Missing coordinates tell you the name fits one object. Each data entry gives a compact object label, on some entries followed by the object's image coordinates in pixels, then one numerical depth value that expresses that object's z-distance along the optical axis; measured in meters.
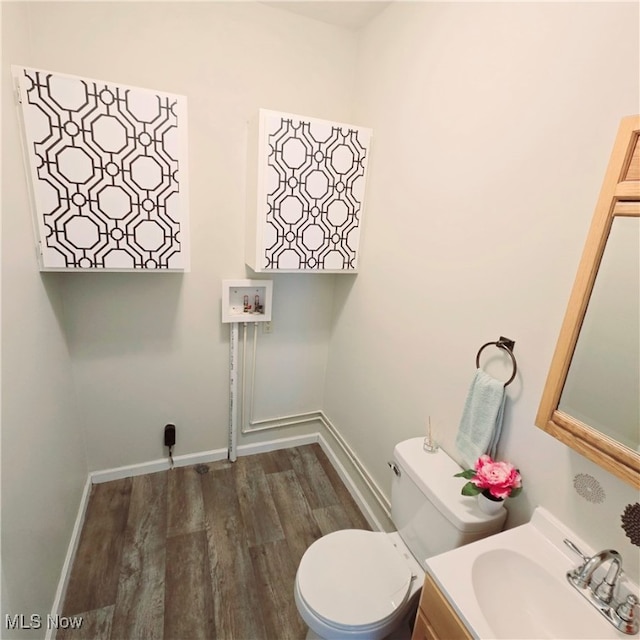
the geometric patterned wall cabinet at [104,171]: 1.30
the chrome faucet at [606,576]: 0.83
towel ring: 1.11
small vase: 1.10
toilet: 1.13
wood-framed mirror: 0.78
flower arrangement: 1.07
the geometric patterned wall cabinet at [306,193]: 1.61
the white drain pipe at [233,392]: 2.12
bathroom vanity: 0.84
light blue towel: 1.14
